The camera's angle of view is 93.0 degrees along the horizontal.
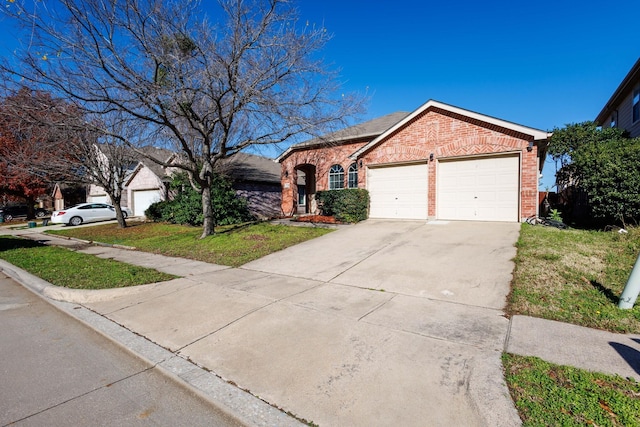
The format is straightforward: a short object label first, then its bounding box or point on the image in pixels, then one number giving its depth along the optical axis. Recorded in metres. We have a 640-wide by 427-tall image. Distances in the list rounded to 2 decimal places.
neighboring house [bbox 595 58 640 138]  12.84
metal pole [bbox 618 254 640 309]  4.10
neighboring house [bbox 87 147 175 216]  22.58
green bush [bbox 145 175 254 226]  16.52
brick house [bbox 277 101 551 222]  10.85
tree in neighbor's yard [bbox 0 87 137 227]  8.72
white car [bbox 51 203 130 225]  21.08
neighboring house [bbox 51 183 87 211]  36.75
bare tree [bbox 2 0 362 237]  8.62
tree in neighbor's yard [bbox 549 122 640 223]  8.26
